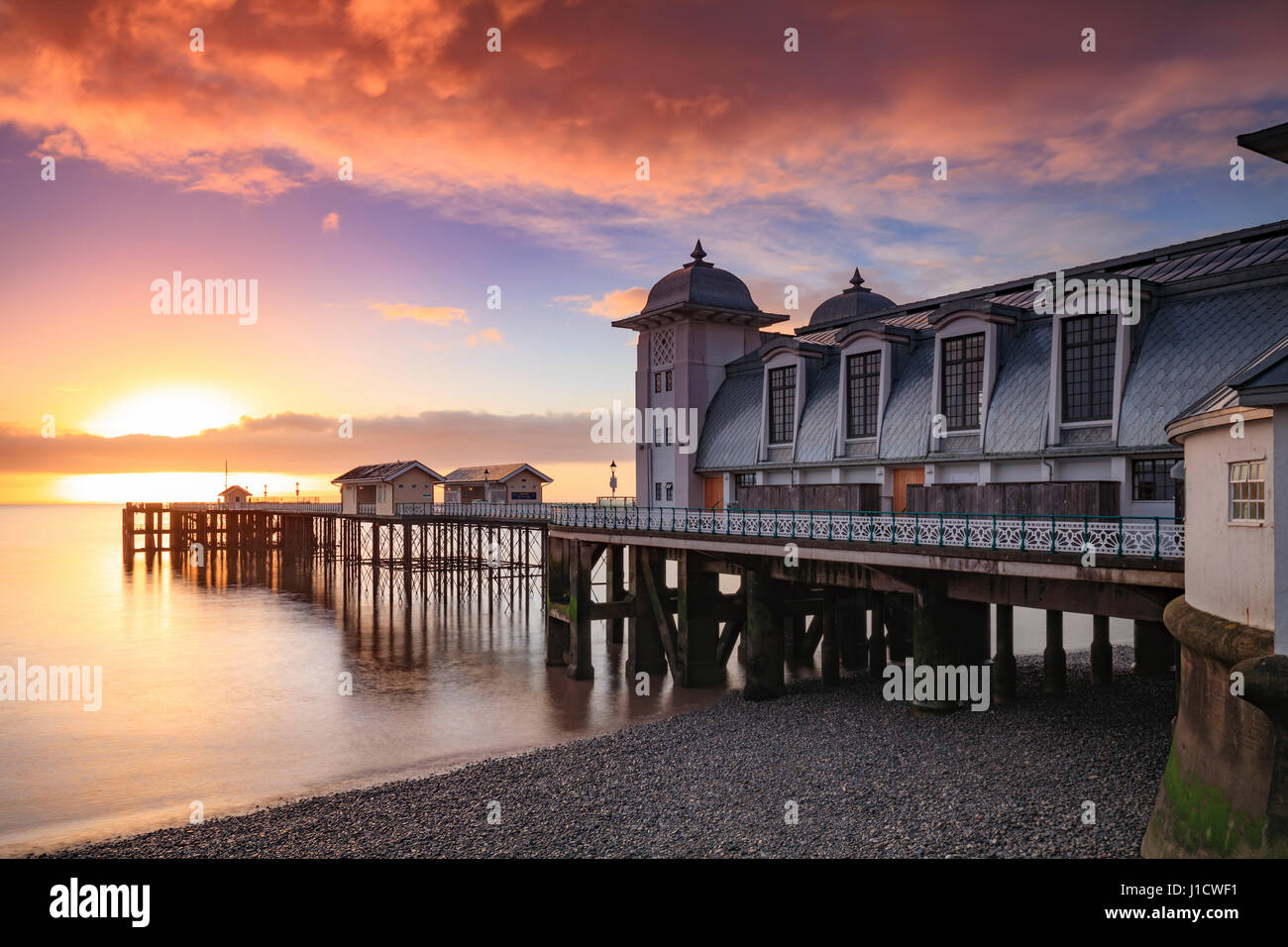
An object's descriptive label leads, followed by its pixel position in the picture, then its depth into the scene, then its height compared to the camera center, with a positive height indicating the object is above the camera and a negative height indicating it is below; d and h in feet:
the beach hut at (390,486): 178.40 +0.21
